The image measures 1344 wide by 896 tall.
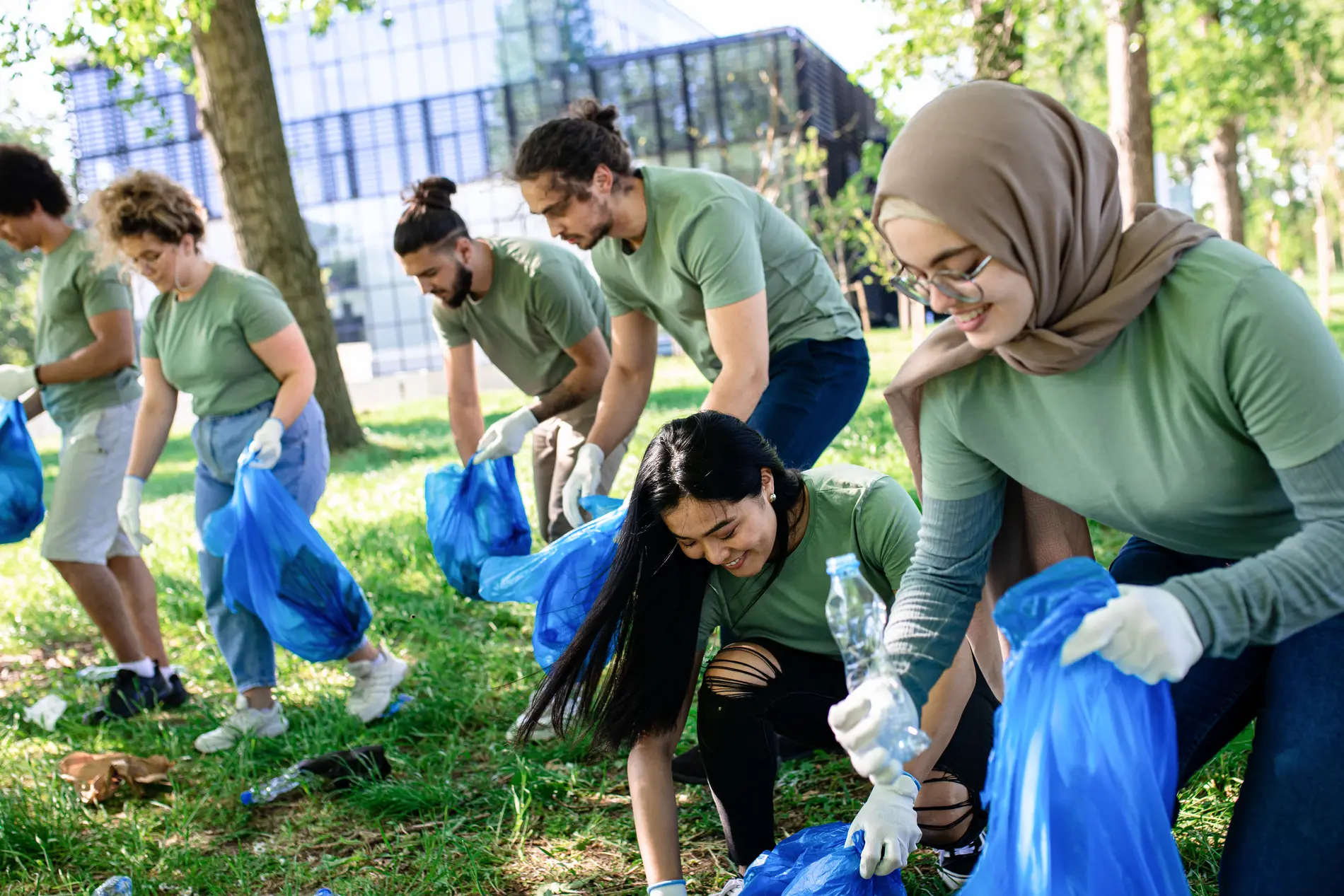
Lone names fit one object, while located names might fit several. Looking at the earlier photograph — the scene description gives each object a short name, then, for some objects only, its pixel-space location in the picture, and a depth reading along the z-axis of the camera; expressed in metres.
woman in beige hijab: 1.33
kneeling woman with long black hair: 1.99
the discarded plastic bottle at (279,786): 2.94
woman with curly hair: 3.30
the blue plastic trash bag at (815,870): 1.75
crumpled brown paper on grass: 3.01
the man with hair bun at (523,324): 3.28
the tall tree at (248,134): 7.62
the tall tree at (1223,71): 11.15
